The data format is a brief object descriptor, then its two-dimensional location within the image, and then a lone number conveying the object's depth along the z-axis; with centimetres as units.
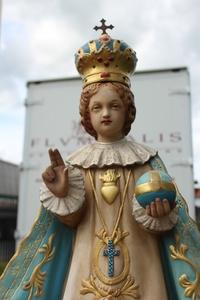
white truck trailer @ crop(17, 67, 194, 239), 889
